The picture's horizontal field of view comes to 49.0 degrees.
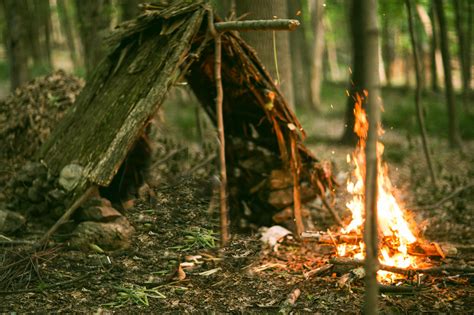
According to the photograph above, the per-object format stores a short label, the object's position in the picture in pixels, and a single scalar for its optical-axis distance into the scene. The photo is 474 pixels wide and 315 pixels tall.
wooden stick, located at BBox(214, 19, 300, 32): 4.48
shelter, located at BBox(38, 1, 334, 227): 4.90
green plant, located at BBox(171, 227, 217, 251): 5.09
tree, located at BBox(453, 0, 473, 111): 13.05
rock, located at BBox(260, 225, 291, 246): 5.52
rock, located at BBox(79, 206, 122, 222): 4.94
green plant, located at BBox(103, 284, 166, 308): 4.06
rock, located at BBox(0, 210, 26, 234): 5.12
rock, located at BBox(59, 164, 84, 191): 5.08
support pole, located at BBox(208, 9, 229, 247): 4.91
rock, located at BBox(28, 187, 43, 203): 5.48
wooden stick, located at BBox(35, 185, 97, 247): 4.73
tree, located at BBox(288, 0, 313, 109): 16.19
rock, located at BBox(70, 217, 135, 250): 4.82
